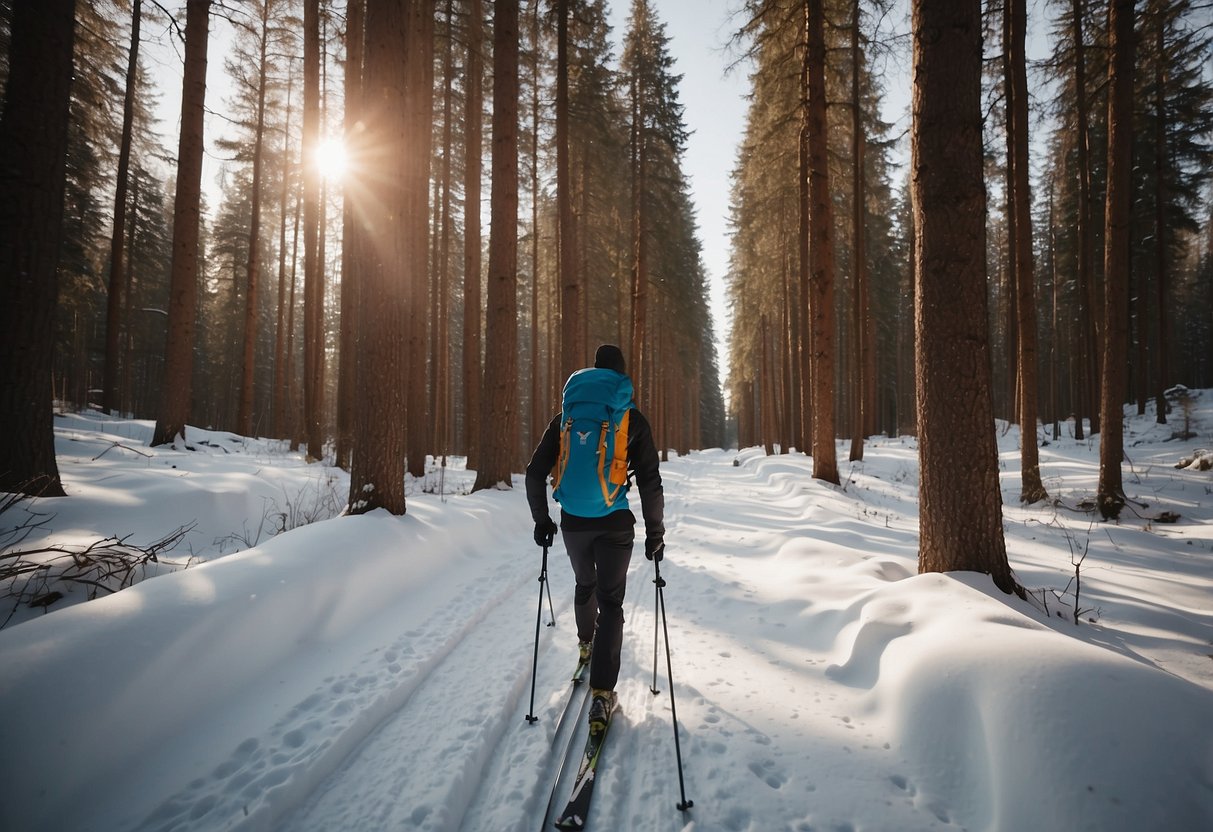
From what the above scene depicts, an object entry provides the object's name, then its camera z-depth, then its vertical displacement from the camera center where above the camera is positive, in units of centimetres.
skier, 296 -42
